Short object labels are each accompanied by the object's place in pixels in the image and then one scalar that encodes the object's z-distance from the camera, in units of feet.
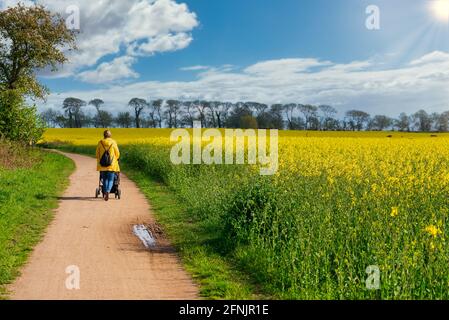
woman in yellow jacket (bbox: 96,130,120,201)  49.34
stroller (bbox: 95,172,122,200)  50.83
